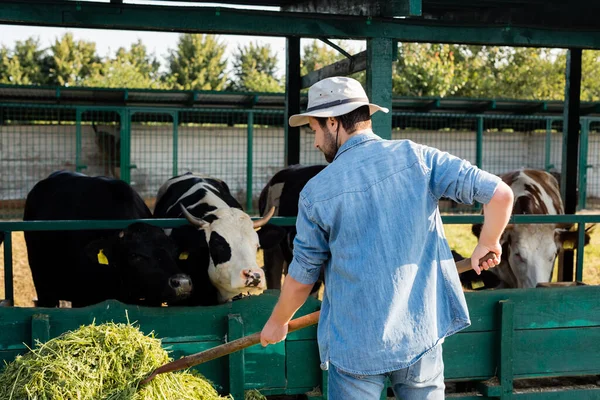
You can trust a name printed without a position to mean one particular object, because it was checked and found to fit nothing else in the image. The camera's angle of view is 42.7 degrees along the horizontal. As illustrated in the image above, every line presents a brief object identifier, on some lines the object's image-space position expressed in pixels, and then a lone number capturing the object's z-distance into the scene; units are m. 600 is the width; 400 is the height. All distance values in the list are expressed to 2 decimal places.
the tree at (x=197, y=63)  48.56
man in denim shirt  3.07
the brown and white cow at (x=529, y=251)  7.44
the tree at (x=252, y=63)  50.82
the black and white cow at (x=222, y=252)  6.26
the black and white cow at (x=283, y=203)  8.20
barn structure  4.78
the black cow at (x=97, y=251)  6.09
